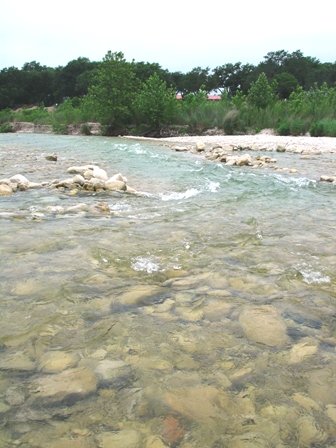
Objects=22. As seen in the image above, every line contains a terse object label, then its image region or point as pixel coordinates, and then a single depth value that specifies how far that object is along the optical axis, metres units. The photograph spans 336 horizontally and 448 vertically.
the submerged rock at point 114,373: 2.01
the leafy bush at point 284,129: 25.61
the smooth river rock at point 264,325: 2.43
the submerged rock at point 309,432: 1.67
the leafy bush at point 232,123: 28.64
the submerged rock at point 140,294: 2.88
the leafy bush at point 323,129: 23.06
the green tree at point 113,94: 32.31
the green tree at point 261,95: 30.78
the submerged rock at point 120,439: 1.62
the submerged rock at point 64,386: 1.87
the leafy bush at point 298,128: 25.09
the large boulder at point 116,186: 7.44
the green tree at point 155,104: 30.70
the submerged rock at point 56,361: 2.09
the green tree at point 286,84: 63.50
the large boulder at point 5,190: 6.79
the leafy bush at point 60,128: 35.75
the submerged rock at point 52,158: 12.32
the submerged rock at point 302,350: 2.24
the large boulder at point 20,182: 7.26
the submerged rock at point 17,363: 2.08
